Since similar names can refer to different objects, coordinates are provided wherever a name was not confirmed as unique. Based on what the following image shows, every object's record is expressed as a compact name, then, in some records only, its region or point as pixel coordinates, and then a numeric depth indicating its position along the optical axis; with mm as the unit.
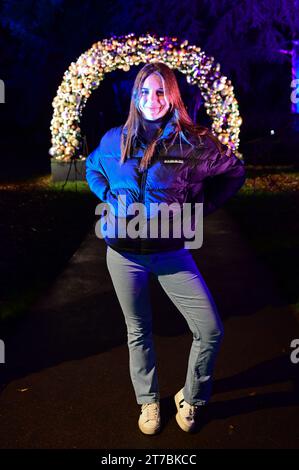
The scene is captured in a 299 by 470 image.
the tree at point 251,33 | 22045
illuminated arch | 15291
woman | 2982
